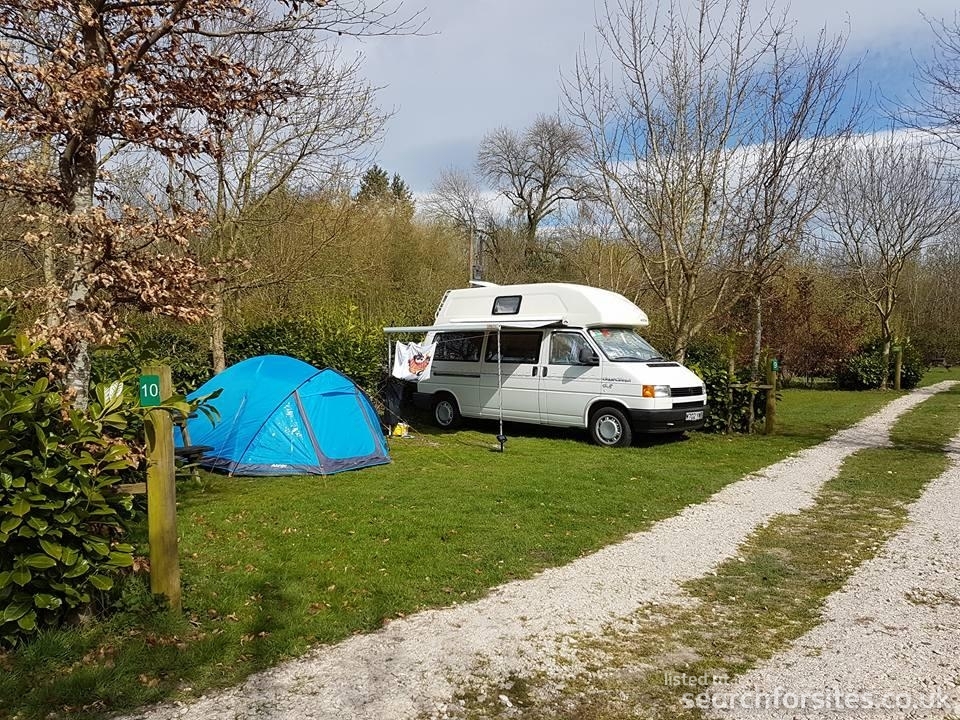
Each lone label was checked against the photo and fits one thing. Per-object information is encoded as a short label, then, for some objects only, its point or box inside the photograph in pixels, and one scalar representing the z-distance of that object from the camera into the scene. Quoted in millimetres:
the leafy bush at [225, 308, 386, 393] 12727
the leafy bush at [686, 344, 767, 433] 12492
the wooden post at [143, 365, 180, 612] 4070
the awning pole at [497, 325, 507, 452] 11777
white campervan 10680
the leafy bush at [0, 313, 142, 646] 3465
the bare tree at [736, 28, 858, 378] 11992
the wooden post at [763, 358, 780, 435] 12578
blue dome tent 8664
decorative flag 12148
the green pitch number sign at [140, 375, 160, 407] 3987
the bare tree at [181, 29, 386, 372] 11133
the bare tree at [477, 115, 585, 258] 34281
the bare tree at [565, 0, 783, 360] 12609
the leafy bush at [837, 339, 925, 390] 22938
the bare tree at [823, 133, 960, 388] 22031
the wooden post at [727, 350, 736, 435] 12531
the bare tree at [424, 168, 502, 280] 33844
